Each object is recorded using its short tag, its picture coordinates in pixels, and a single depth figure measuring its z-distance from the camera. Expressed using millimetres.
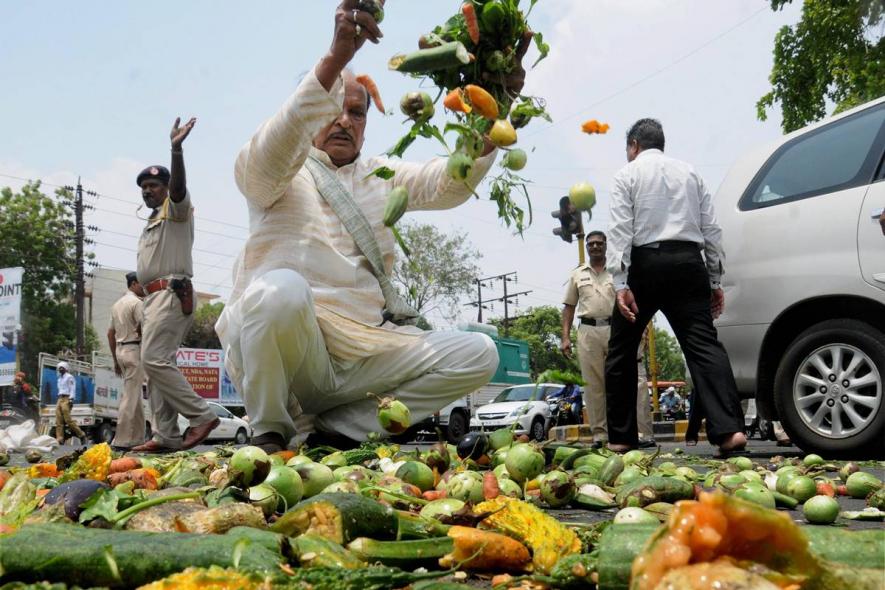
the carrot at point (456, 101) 3135
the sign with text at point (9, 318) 24094
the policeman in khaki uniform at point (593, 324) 8922
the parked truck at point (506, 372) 32906
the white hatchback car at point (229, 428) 25953
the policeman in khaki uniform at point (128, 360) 8633
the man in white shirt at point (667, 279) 5320
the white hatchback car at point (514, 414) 23469
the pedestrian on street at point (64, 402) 17422
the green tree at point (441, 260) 52656
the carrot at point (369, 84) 4539
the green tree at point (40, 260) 41031
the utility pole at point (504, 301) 65725
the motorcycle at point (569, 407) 23828
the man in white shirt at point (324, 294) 4227
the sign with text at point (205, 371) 32844
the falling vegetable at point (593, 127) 3971
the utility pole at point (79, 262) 38531
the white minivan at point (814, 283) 5336
